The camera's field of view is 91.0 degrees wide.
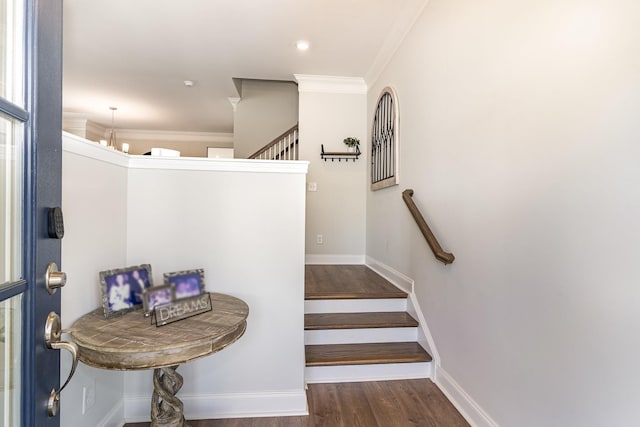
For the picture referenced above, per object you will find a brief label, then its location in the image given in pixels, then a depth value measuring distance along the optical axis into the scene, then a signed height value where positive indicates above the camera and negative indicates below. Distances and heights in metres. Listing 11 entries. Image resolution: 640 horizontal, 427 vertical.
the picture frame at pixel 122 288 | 1.33 -0.34
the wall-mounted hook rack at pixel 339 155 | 3.93 +0.72
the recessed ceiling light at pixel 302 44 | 3.07 +1.67
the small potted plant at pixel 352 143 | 3.92 +0.87
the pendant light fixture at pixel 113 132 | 5.49 +1.64
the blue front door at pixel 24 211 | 0.57 +0.00
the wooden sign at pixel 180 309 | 1.22 -0.40
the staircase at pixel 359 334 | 2.14 -0.91
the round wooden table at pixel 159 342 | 1.07 -0.46
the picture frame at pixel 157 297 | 1.12 -0.31
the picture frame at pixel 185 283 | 1.28 -0.30
